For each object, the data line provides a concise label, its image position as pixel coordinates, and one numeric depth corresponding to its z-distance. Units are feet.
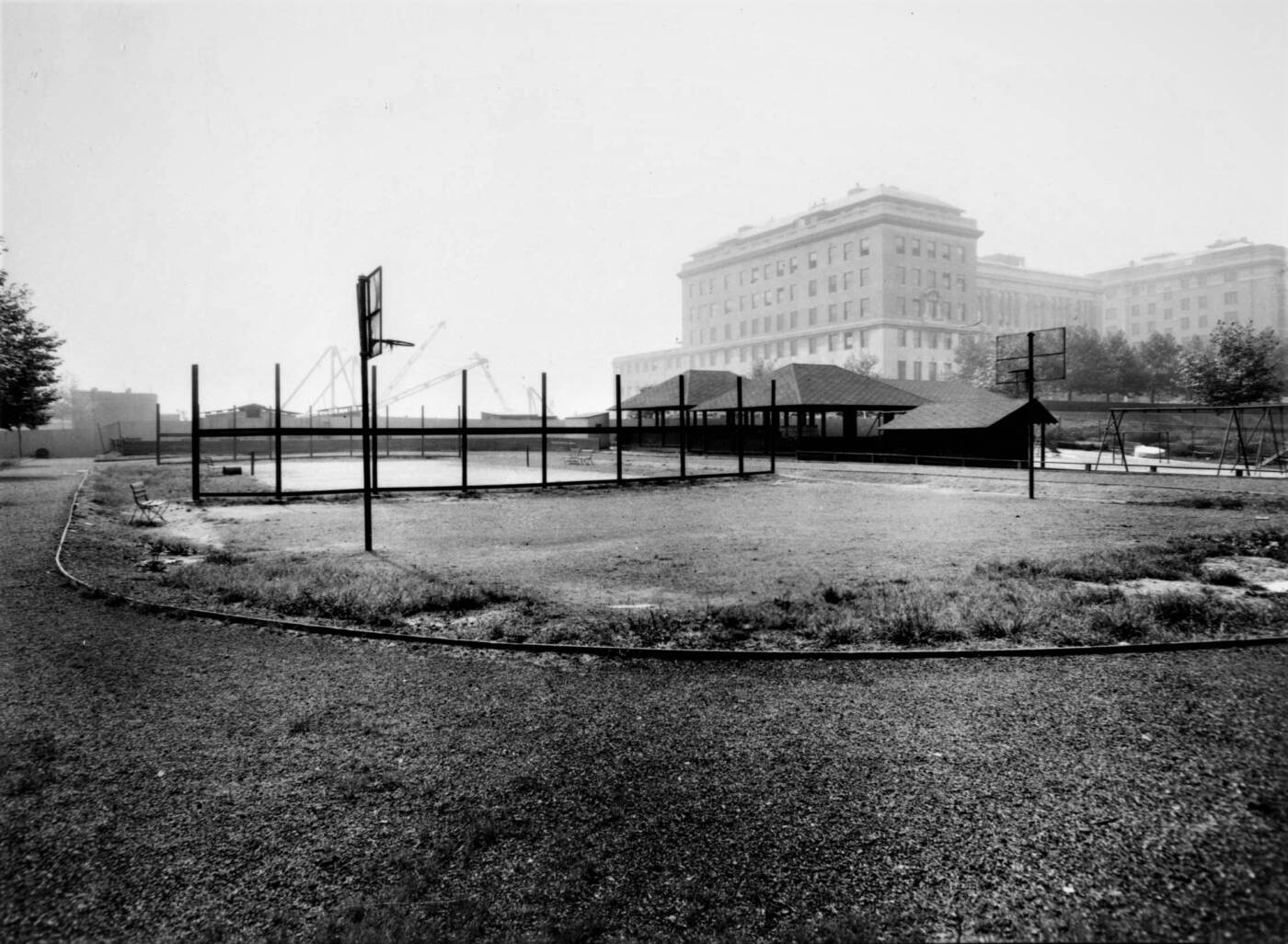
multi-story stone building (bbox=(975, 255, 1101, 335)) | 374.84
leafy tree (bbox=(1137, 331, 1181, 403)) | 258.78
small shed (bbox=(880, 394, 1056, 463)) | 111.75
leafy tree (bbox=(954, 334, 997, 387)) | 238.27
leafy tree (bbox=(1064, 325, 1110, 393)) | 246.47
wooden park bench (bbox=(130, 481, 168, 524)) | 52.39
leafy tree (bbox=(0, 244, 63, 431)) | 87.40
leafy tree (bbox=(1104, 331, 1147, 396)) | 246.68
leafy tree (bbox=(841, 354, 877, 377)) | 278.67
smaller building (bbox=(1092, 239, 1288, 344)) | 362.33
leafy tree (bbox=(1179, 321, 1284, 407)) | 163.84
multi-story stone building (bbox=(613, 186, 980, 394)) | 307.99
